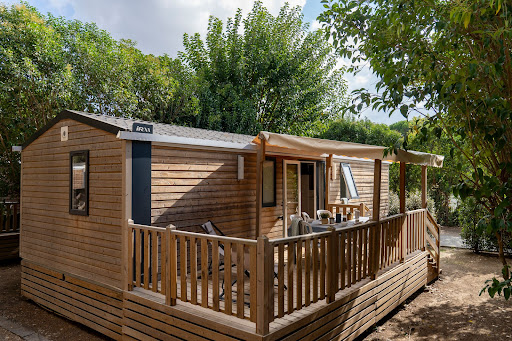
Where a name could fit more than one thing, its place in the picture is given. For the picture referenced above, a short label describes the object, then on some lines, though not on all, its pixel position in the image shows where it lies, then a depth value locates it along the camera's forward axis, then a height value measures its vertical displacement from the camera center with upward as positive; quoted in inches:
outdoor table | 250.1 -38.8
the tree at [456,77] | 97.8 +28.8
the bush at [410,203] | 555.2 -52.3
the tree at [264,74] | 715.4 +197.3
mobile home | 149.9 -37.3
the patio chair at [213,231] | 209.8 -38.1
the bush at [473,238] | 398.6 -75.0
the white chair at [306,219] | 262.9 -36.1
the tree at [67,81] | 465.1 +133.5
